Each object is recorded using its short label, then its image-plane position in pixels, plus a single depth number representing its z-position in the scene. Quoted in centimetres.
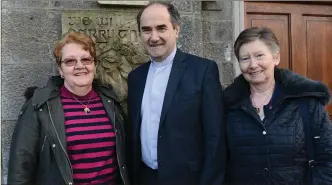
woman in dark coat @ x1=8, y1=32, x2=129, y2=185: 227
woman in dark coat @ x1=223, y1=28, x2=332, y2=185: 220
